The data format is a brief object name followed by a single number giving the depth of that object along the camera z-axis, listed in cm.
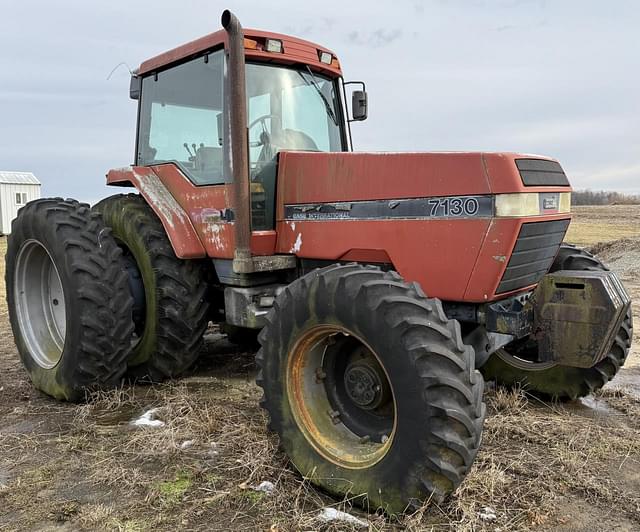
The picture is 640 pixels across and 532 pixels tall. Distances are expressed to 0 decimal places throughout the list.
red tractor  282
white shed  2825
